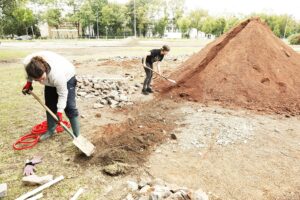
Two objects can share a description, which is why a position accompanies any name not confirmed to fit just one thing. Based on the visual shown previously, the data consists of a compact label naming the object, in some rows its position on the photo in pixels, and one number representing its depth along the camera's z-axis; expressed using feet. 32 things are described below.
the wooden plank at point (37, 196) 9.59
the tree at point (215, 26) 142.48
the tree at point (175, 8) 172.65
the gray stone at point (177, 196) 9.10
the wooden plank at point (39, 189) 9.61
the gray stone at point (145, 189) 9.86
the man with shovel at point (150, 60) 22.13
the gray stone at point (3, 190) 9.64
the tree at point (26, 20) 110.11
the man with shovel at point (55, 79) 10.64
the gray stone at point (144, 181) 10.35
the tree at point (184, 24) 154.81
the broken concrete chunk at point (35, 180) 10.41
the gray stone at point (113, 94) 21.52
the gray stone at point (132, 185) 10.25
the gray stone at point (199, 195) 9.23
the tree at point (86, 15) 139.33
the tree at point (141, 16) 157.21
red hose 13.87
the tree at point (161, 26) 157.79
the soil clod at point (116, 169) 11.12
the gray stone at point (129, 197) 9.52
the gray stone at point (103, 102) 20.82
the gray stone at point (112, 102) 20.42
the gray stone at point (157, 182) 10.43
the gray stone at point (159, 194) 9.12
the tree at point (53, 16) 133.90
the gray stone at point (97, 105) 19.99
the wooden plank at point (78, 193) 9.70
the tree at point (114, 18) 141.37
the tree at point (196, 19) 164.63
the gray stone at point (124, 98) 21.15
